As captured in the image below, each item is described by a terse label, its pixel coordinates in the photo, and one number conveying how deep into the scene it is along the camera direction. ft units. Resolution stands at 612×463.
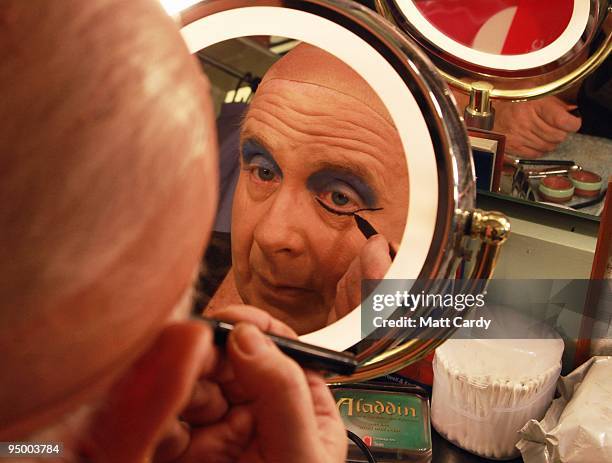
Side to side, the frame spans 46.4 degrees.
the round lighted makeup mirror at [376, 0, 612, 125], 2.75
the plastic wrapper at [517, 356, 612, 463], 2.77
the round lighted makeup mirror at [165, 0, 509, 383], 1.92
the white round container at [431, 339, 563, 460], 2.98
